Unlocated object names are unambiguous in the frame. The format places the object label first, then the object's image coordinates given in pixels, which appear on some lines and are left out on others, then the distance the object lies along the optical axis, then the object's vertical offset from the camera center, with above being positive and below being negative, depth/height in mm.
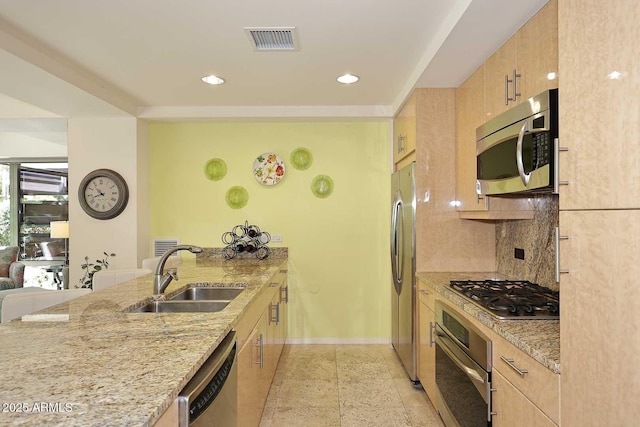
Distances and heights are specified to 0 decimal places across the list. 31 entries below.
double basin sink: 2109 -474
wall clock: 4020 +226
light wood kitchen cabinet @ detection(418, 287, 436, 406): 2686 -879
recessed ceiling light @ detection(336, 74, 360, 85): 3166 +1082
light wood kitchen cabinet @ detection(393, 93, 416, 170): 3246 +712
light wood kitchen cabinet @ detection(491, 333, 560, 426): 1314 -596
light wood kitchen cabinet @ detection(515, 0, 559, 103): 1774 +758
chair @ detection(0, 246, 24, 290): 4716 -627
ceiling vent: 2391 +1091
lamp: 4734 -151
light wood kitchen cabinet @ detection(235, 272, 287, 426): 1943 -800
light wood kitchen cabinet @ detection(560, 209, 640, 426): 958 -260
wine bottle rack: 4141 -254
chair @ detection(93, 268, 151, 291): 2904 -435
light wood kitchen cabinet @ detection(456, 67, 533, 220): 2521 +337
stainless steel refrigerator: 3141 -432
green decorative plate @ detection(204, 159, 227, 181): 4312 +501
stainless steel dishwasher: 1103 -543
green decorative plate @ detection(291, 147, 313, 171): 4289 +610
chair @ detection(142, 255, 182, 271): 3490 -407
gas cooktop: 1797 -417
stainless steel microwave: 1711 +324
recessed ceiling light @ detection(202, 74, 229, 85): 3182 +1080
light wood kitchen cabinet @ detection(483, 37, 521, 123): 2172 +778
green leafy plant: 3965 -497
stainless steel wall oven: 1806 -777
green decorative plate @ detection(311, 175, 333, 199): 4289 +316
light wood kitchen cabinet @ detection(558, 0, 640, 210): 967 +288
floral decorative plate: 4277 +484
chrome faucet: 2154 -316
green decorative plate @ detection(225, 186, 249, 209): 4312 +205
